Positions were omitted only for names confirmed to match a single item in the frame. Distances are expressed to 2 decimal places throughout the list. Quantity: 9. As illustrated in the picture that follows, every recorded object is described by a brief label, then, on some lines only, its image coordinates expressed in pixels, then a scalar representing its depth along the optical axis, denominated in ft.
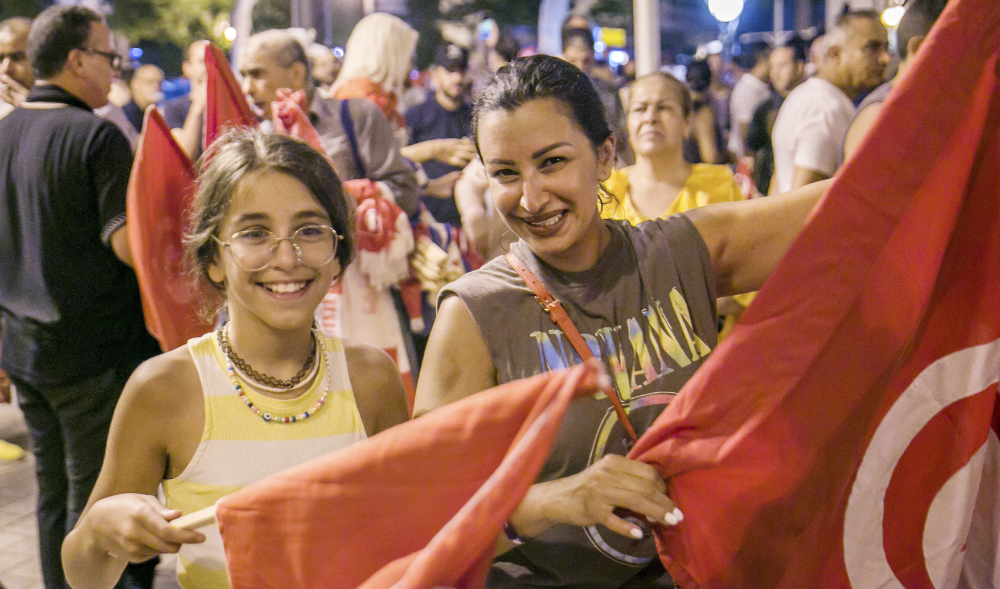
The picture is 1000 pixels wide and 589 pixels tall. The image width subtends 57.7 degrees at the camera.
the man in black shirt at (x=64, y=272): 10.61
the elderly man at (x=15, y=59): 14.15
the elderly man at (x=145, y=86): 28.60
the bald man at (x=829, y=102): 14.71
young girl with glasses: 5.99
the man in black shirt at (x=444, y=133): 18.17
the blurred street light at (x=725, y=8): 45.42
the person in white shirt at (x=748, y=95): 29.99
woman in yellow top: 13.08
